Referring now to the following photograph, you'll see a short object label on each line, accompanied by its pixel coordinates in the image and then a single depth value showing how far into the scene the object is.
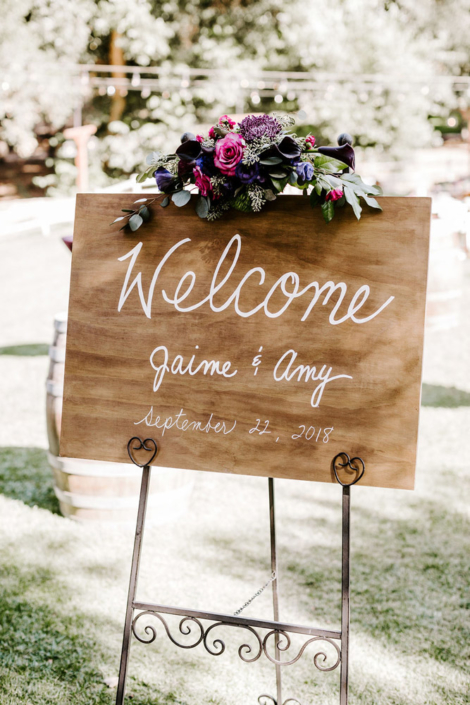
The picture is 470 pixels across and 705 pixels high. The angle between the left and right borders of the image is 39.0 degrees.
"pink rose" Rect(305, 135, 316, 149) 1.61
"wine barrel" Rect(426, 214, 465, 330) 6.26
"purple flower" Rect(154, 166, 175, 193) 1.65
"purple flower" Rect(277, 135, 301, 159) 1.53
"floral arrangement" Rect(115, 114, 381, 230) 1.55
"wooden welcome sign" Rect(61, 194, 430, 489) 1.61
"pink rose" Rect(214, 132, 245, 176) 1.54
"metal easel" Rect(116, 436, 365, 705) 1.63
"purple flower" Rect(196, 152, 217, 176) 1.60
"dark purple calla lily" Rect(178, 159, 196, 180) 1.60
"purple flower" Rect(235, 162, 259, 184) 1.55
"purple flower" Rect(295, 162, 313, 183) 1.54
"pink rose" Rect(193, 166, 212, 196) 1.59
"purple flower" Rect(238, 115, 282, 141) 1.57
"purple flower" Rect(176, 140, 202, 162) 1.59
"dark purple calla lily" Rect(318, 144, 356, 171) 1.62
